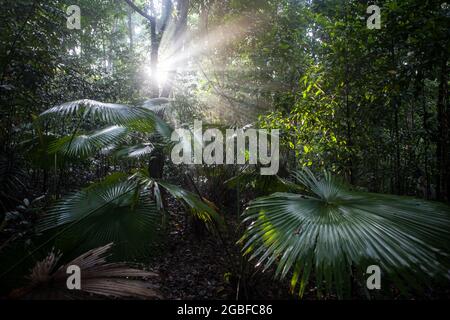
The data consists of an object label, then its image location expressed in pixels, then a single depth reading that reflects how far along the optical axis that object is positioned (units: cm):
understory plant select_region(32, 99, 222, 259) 203
